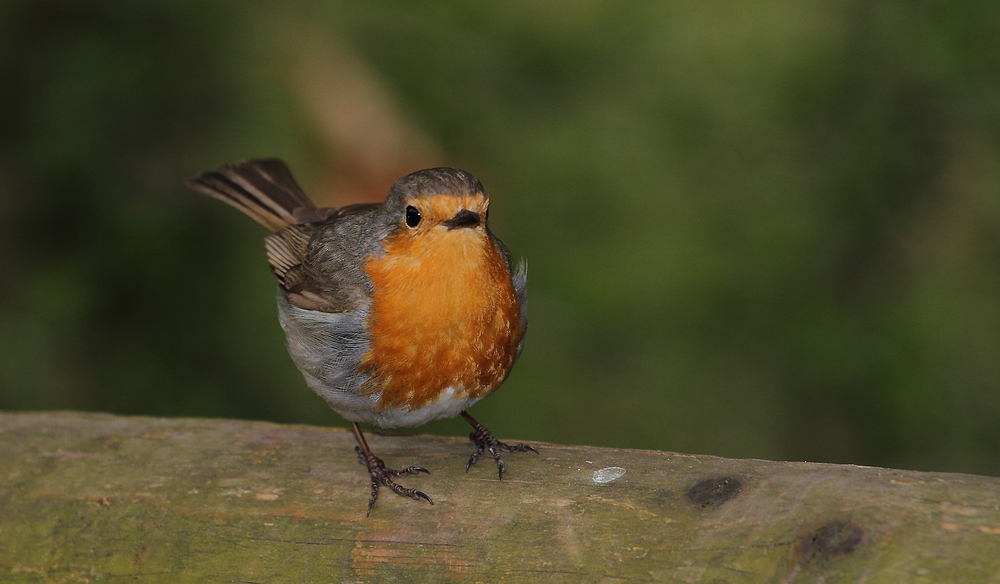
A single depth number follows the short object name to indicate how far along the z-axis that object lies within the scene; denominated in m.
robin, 3.94
